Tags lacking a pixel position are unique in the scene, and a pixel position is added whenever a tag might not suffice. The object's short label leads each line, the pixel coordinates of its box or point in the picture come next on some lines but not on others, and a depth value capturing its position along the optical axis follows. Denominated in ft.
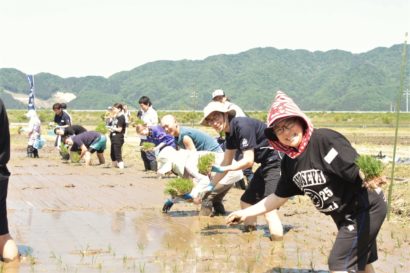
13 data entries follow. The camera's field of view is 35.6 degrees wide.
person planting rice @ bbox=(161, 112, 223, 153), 28.43
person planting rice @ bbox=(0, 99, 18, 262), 19.20
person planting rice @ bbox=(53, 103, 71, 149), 59.62
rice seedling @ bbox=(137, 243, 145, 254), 22.39
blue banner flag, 75.20
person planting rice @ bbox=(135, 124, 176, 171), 36.81
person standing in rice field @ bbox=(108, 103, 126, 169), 51.93
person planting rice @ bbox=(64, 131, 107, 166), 55.16
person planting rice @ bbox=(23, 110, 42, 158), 64.23
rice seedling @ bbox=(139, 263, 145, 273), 19.36
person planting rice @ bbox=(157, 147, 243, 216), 27.68
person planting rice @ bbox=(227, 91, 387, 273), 14.07
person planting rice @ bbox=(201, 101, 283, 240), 22.94
